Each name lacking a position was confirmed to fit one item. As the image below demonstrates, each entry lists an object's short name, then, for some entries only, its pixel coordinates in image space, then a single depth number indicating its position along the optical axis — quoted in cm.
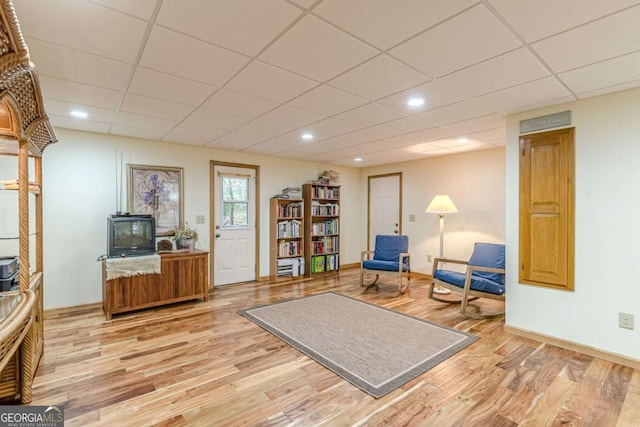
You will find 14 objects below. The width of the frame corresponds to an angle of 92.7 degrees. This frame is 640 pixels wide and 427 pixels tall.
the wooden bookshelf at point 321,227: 582
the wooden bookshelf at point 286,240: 548
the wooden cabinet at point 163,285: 354
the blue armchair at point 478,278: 353
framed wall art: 423
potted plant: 427
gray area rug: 238
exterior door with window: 502
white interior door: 623
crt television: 365
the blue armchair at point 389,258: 467
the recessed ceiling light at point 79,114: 312
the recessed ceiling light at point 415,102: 273
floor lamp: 470
